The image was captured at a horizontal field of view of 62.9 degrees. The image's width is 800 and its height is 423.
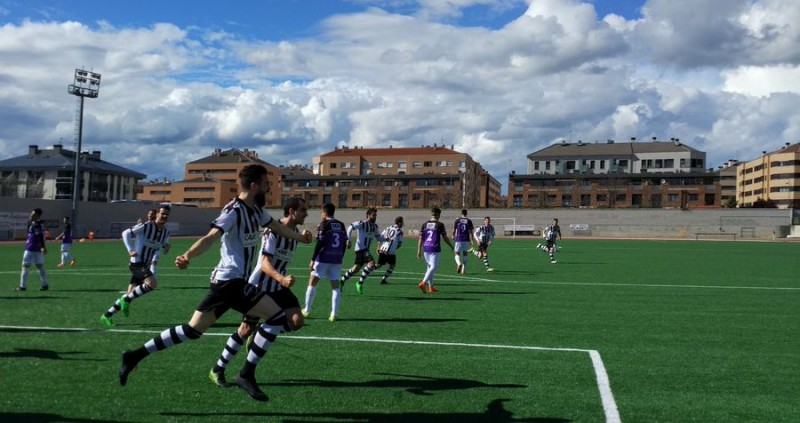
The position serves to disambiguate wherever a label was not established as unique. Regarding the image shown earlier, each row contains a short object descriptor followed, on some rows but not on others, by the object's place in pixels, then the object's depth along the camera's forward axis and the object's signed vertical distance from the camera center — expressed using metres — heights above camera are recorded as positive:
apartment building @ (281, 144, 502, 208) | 129.00 +9.42
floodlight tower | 59.75 +12.08
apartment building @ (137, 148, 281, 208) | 141.62 +7.65
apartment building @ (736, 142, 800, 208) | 121.81 +12.53
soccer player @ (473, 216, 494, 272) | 26.19 -0.29
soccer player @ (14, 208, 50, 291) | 16.00 -0.92
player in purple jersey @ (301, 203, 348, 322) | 12.21 -0.54
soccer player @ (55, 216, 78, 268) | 24.62 -1.12
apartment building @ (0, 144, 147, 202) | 112.25 +6.56
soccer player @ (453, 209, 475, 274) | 23.61 -0.32
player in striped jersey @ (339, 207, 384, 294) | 16.64 -0.47
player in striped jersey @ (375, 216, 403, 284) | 18.34 -0.55
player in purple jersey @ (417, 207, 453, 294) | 17.26 -0.44
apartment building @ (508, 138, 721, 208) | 116.31 +10.49
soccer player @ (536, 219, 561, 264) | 30.59 -0.24
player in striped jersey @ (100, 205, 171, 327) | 11.51 -0.56
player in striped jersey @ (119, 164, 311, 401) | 6.40 -0.59
